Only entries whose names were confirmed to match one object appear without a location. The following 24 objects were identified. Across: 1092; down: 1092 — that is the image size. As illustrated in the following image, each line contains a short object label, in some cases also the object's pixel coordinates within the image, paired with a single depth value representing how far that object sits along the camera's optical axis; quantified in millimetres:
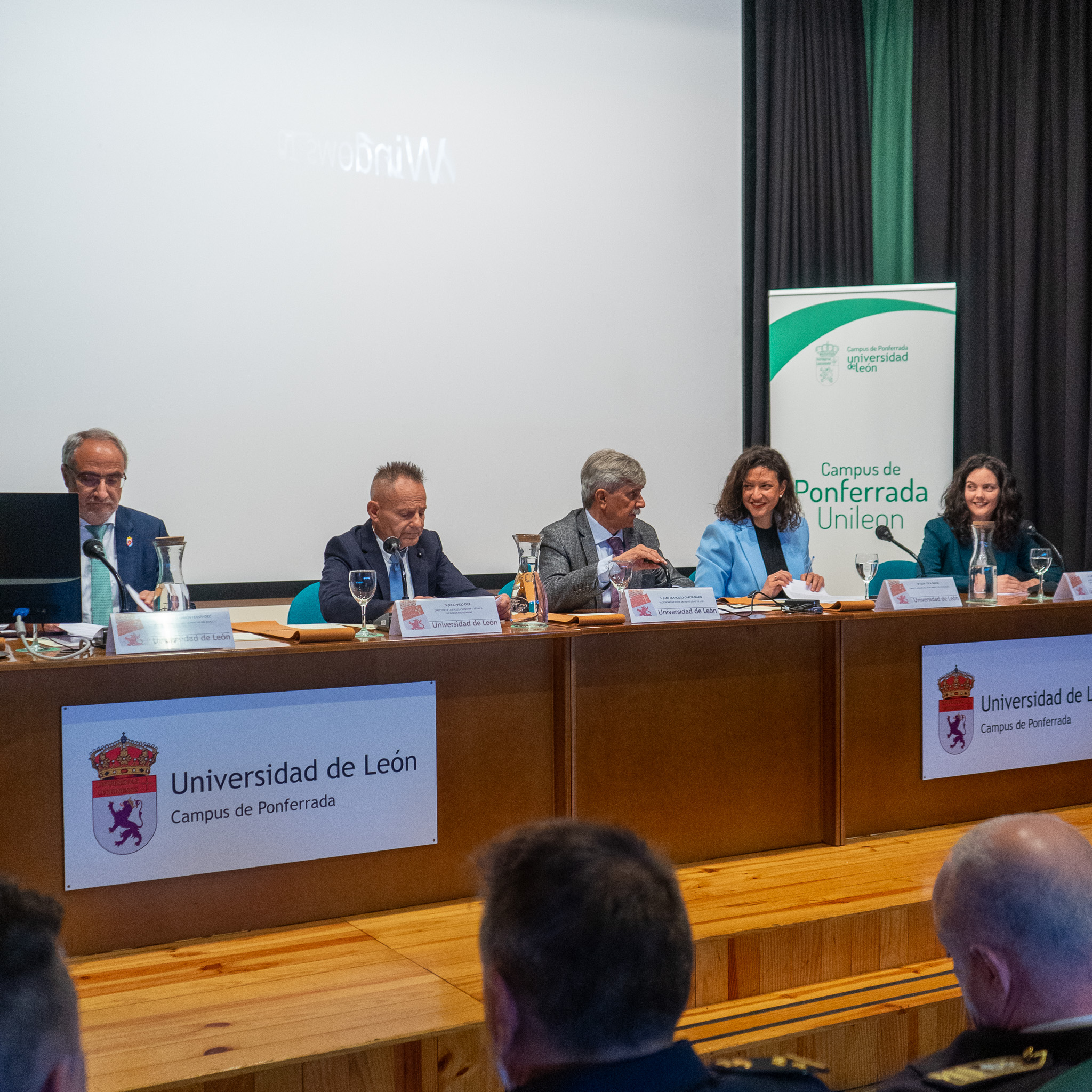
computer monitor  2193
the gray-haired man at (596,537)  3422
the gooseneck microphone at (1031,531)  3326
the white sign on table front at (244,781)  2043
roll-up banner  4938
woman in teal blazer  3791
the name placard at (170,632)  2121
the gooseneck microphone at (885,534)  3086
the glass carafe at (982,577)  3000
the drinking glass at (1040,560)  3113
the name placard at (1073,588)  3098
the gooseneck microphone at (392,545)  2654
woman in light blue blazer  3771
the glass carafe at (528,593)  2545
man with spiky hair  3283
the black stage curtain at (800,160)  5109
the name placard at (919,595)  2828
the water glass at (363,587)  2432
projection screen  3883
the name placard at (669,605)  2564
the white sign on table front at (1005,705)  2859
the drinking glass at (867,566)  3020
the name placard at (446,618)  2369
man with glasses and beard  3164
